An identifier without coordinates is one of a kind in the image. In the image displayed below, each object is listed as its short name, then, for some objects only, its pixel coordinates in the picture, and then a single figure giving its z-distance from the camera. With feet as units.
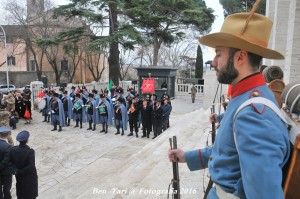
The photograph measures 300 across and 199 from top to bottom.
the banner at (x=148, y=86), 57.91
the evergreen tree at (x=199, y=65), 111.96
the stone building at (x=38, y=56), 100.94
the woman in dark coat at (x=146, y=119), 39.91
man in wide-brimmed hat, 4.20
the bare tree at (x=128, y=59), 128.22
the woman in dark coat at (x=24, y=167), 16.42
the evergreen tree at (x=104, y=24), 63.46
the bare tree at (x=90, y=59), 117.70
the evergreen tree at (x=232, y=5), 85.11
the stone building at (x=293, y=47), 21.09
